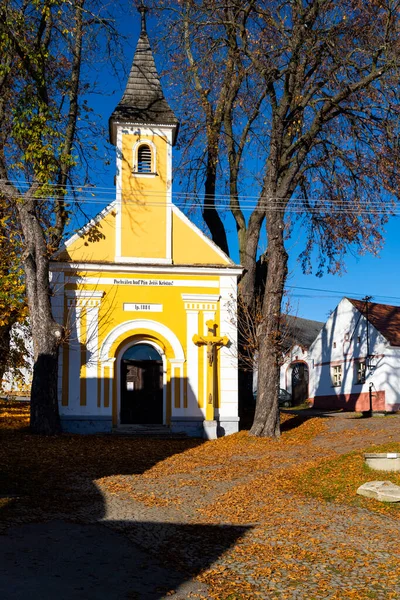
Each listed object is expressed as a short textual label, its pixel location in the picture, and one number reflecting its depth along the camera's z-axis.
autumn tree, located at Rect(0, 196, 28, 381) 21.38
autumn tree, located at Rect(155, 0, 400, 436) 20.19
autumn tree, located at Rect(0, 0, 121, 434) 18.92
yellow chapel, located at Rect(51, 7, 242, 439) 21.28
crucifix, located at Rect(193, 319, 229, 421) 21.41
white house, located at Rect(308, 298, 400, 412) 31.50
